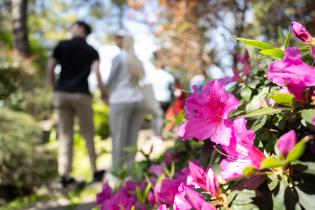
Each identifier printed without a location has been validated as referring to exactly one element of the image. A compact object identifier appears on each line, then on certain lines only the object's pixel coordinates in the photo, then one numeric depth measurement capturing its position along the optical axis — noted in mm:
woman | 4465
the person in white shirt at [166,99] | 11180
